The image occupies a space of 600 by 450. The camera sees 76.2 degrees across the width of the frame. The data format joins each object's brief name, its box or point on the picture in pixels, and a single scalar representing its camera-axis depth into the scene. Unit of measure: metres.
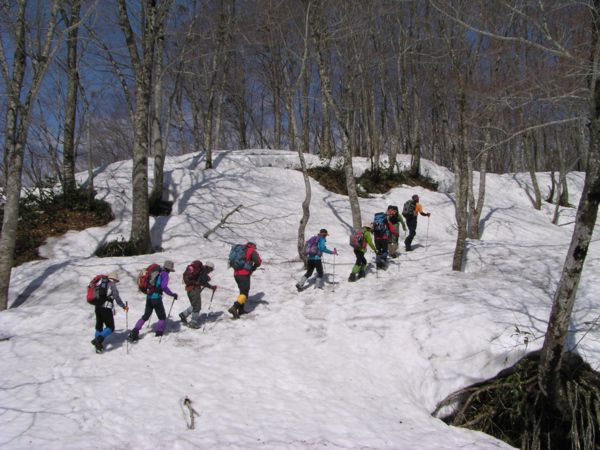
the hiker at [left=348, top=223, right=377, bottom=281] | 9.81
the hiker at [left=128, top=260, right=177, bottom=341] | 7.38
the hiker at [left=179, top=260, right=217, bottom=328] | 7.93
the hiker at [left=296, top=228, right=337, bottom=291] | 9.59
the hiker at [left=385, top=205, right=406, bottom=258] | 11.58
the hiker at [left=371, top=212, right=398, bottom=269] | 10.53
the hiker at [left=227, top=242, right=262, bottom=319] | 8.35
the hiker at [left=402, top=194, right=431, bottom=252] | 12.23
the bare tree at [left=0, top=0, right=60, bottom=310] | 7.91
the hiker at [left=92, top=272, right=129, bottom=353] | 6.91
